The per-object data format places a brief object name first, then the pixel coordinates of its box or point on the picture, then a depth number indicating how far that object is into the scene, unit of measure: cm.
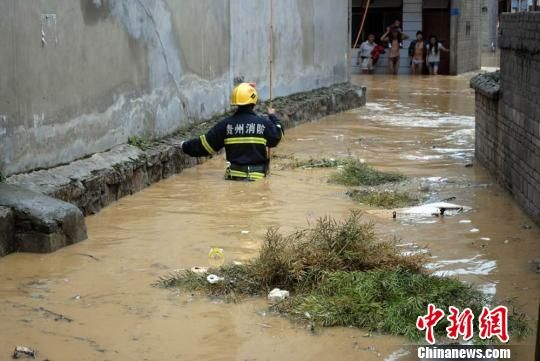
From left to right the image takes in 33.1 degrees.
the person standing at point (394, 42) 2736
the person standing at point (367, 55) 2789
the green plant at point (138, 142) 1034
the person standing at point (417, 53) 2722
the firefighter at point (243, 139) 1016
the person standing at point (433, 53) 2711
